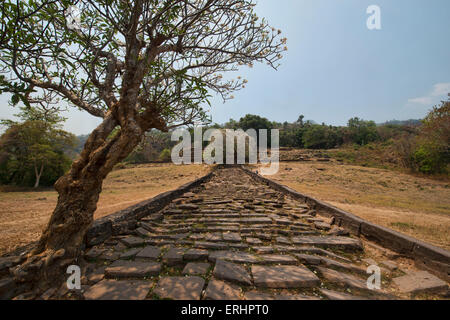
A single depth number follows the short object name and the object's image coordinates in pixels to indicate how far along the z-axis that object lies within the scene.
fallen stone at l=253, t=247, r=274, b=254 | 2.83
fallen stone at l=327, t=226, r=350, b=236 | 3.67
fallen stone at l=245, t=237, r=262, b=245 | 3.12
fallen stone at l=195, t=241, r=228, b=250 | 2.92
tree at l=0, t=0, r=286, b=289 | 2.37
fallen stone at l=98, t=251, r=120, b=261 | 2.58
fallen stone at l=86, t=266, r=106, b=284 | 2.10
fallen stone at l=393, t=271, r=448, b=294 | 2.09
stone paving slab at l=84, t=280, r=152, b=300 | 1.83
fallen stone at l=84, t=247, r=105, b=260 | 2.59
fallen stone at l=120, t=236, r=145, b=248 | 3.02
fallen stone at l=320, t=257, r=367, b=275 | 2.41
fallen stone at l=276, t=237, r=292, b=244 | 3.17
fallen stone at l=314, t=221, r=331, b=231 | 3.88
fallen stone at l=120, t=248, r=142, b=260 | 2.60
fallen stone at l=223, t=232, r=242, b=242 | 3.19
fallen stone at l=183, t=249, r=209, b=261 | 2.56
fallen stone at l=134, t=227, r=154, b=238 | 3.40
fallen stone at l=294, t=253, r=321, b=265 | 2.53
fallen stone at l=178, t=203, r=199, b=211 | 5.25
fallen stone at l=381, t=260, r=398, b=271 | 2.54
